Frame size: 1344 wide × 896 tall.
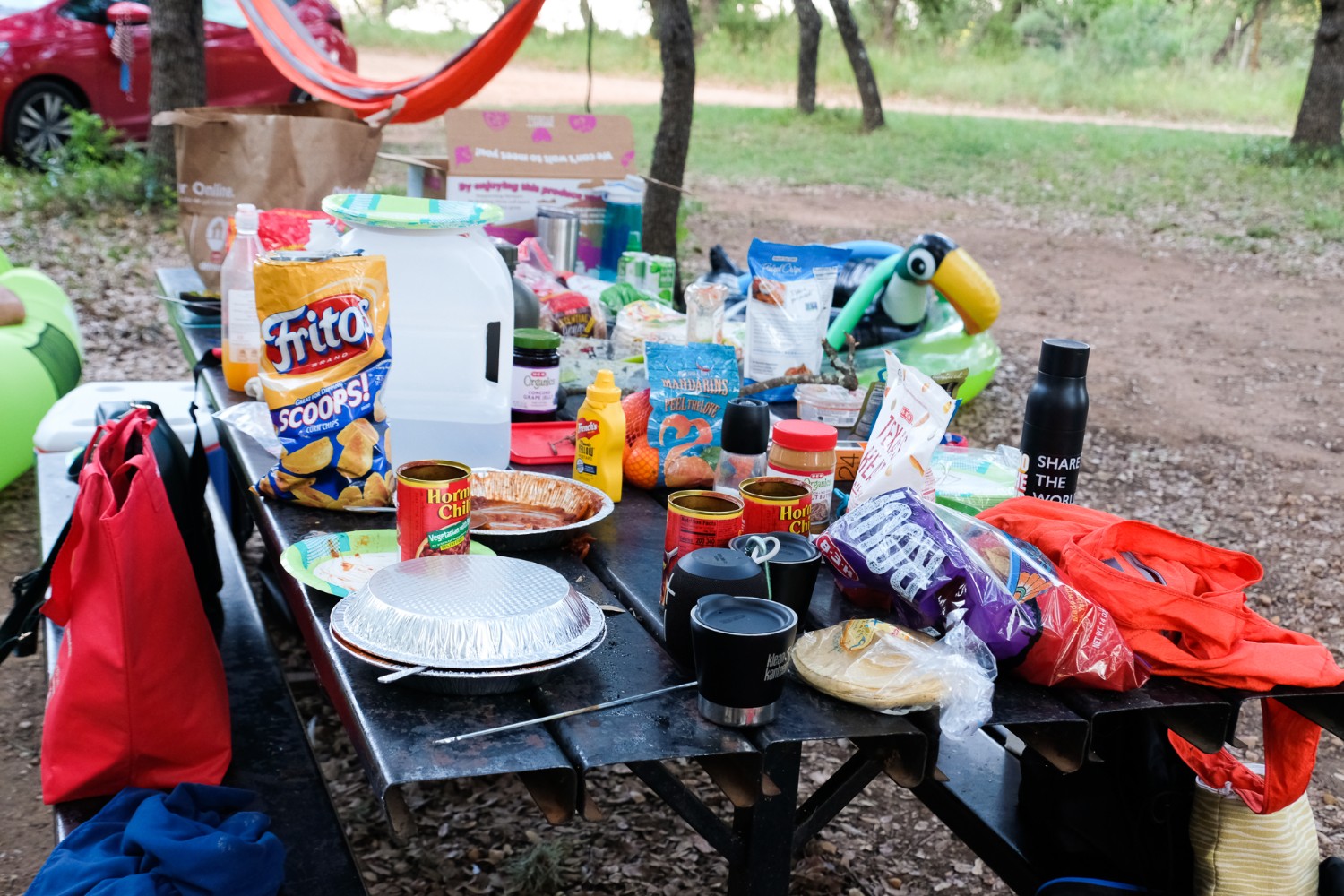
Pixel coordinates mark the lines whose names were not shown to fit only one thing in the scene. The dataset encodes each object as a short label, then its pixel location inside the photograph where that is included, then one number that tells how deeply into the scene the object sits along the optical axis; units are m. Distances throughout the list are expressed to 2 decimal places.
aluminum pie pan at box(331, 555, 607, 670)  1.21
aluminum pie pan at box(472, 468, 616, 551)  1.73
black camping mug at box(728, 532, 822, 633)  1.32
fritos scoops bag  1.59
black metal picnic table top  1.13
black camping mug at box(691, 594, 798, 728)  1.13
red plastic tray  2.00
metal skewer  1.14
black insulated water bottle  1.69
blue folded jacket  1.43
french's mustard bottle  1.76
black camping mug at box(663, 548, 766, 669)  1.23
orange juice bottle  2.24
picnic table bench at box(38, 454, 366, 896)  1.58
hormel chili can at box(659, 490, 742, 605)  1.39
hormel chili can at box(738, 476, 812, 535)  1.49
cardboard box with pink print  3.27
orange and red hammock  3.99
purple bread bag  1.30
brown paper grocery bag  3.00
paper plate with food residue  1.45
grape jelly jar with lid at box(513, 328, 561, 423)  2.10
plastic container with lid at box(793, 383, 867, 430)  2.16
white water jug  1.95
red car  7.56
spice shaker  1.67
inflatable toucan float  3.11
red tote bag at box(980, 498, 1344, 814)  1.35
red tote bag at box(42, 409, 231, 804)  1.67
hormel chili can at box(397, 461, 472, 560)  1.41
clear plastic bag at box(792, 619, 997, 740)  1.22
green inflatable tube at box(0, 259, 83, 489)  3.41
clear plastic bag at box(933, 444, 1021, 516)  1.72
